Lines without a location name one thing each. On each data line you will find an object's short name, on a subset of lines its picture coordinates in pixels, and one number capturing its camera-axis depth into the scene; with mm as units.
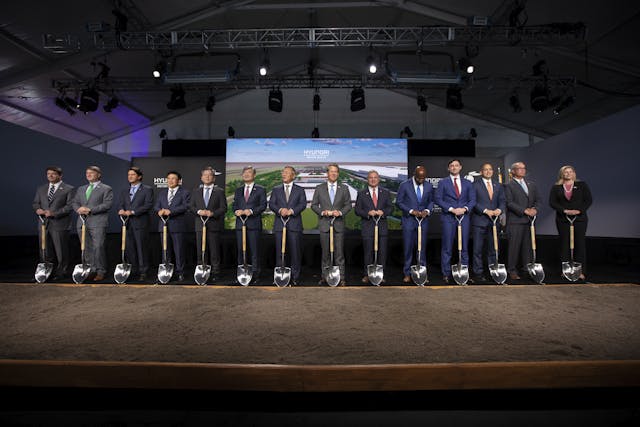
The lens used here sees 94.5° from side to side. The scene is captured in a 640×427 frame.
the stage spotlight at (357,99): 8422
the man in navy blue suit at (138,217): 4734
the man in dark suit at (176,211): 4680
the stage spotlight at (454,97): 8172
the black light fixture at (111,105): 8581
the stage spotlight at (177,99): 8438
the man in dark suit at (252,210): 4656
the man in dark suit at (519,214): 4566
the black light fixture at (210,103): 9617
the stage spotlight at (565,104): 7690
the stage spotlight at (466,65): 7349
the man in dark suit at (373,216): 4605
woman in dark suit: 4535
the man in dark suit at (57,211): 4676
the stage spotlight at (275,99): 8547
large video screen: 8688
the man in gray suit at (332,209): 4406
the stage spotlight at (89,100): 7773
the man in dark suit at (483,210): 4547
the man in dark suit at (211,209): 4742
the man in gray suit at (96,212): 4590
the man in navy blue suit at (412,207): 4547
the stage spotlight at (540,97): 7621
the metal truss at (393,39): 6191
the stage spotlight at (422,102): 9502
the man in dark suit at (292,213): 4512
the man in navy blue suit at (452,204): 4492
